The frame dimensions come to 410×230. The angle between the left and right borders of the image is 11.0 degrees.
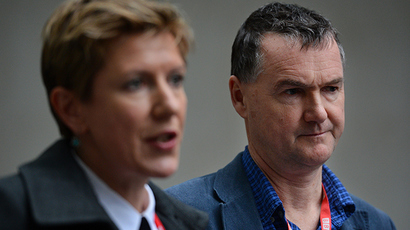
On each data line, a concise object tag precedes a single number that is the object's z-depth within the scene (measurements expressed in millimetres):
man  2980
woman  2736
